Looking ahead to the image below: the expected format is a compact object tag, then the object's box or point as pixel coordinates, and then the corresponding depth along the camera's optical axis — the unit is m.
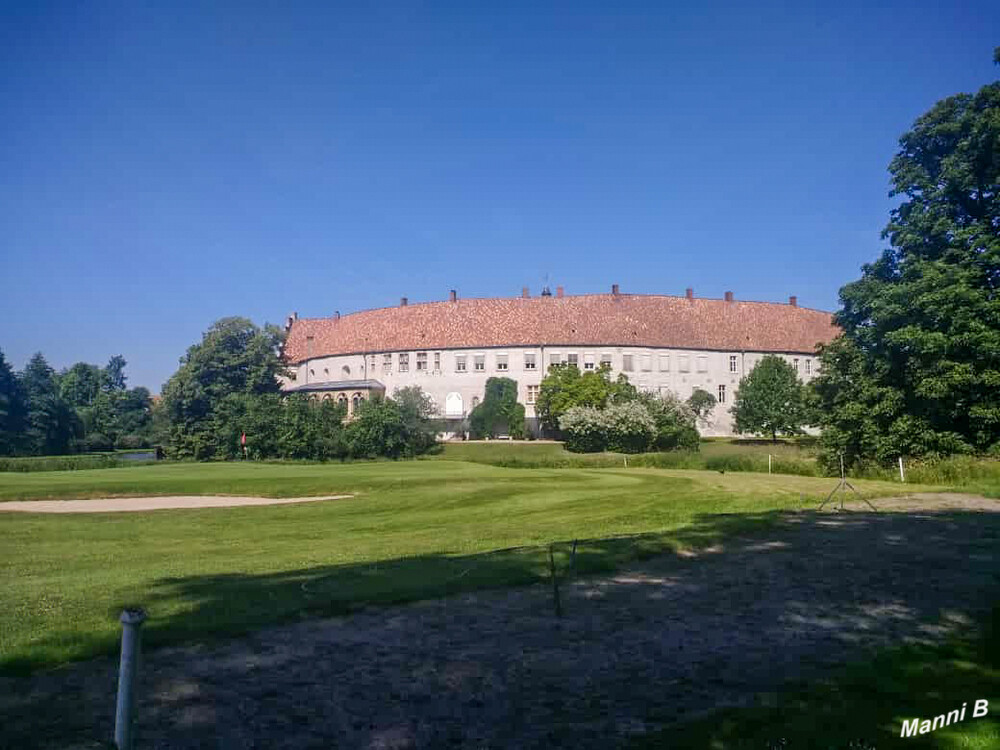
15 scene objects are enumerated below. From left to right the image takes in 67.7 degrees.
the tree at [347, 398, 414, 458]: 49.28
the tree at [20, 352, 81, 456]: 61.38
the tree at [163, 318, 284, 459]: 59.59
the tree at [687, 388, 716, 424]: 65.66
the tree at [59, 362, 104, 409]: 95.69
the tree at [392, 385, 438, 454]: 52.14
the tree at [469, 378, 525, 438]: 63.84
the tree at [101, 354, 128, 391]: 125.21
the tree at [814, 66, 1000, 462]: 26.38
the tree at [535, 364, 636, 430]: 55.66
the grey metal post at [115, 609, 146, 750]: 3.30
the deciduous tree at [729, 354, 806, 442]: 61.31
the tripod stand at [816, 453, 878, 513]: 16.81
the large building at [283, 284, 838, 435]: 68.44
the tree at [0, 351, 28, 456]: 58.47
